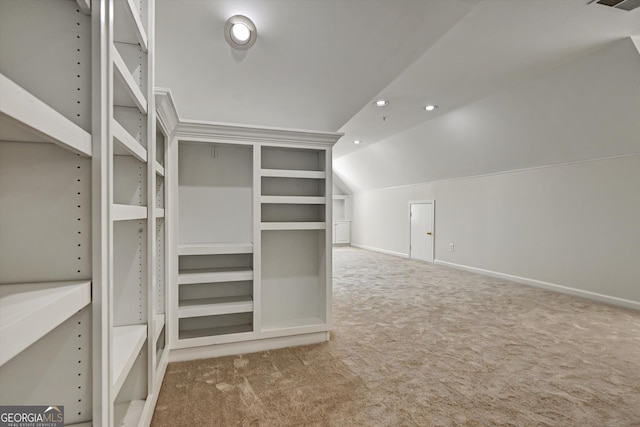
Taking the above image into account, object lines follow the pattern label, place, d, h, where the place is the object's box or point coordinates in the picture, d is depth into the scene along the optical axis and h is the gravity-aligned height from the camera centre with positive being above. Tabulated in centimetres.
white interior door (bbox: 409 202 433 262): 713 -41
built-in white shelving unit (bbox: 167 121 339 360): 249 -23
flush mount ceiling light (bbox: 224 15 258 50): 243 +144
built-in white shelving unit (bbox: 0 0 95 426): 80 +2
